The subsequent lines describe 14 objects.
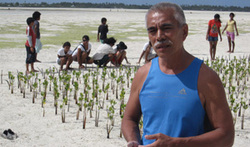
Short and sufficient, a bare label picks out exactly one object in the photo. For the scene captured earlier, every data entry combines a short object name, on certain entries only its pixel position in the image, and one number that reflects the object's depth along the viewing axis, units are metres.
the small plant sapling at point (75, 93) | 5.89
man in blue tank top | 1.64
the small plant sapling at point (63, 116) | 5.02
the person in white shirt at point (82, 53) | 9.50
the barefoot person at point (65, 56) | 9.18
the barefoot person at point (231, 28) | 12.82
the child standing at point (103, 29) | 11.92
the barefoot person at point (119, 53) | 9.92
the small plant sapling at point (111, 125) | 4.52
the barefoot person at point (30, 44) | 8.83
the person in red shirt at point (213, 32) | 11.00
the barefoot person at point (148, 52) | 9.96
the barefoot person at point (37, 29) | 10.34
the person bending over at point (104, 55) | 9.73
